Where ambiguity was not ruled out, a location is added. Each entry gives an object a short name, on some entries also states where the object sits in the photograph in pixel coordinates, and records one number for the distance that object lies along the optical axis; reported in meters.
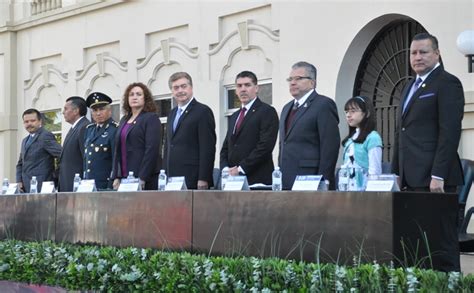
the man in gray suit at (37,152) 9.27
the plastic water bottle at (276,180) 5.56
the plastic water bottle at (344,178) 5.20
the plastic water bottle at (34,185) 7.90
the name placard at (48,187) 7.27
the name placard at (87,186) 6.61
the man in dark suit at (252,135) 6.78
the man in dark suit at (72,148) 8.33
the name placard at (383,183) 4.51
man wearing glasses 6.05
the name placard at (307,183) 4.91
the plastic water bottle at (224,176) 5.64
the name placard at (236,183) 5.41
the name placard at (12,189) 8.07
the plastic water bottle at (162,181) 6.30
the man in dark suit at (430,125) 5.30
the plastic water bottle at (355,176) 5.47
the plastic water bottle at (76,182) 7.01
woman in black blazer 7.32
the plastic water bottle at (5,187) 8.22
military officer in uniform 7.79
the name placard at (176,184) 5.83
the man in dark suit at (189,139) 7.11
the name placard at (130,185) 6.14
